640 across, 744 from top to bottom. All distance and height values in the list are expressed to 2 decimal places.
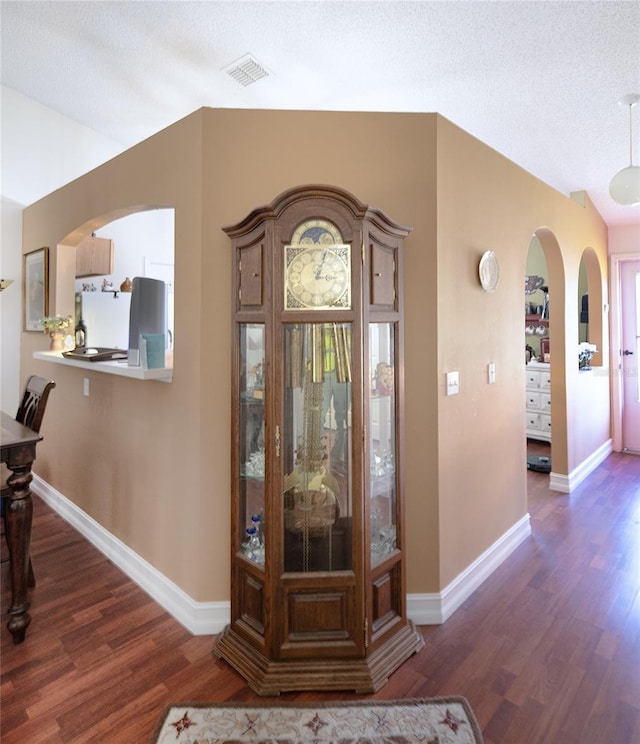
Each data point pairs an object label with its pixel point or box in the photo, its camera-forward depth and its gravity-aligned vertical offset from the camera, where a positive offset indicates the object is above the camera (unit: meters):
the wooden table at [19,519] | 1.99 -0.65
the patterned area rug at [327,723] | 1.51 -1.23
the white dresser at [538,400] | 5.25 -0.24
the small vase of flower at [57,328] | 3.31 +0.41
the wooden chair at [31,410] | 2.13 -0.16
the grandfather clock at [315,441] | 1.70 -0.25
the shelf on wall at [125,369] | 2.10 +0.06
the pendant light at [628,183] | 2.78 +1.29
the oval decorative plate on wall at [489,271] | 2.41 +0.62
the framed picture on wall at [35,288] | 3.54 +0.79
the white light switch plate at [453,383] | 2.18 -0.01
